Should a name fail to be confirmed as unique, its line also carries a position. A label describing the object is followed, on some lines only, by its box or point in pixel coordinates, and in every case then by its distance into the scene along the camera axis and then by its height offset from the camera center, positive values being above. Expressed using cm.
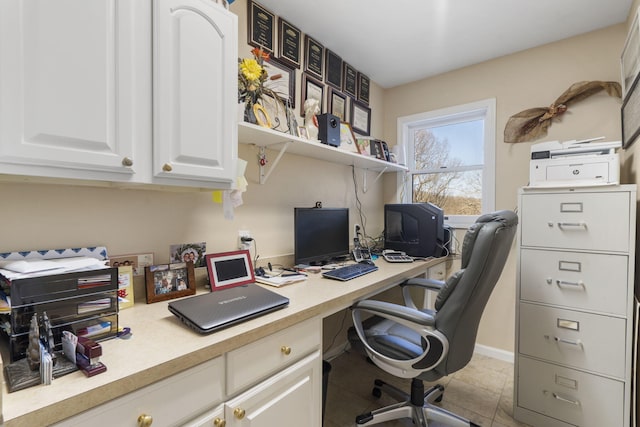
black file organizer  76 -26
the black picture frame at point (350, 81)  256 +115
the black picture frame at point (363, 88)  275 +116
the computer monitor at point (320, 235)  193 -17
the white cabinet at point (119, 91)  80 +39
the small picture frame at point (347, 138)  230 +57
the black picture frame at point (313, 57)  219 +116
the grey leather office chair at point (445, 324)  122 -50
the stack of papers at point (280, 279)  151 -36
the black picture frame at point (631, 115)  158 +56
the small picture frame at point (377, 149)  263 +55
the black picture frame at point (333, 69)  238 +116
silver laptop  96 -34
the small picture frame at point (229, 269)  143 -29
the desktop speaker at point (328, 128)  199 +56
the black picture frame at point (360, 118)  268 +87
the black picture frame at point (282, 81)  190 +88
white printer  166 +28
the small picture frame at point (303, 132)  187 +50
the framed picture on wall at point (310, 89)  217 +92
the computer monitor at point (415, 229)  237 -15
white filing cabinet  153 -53
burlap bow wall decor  205 +75
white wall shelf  154 +41
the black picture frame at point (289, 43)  199 +115
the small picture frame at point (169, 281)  124 -30
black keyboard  169 -36
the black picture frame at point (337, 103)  243 +90
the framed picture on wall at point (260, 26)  180 +115
